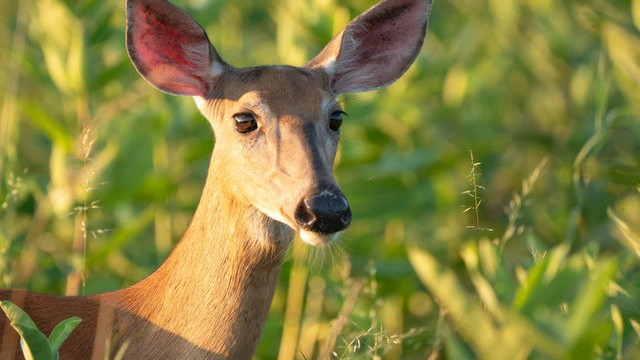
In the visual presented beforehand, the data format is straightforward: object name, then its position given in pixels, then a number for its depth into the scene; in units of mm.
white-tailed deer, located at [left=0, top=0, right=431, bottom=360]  8266
